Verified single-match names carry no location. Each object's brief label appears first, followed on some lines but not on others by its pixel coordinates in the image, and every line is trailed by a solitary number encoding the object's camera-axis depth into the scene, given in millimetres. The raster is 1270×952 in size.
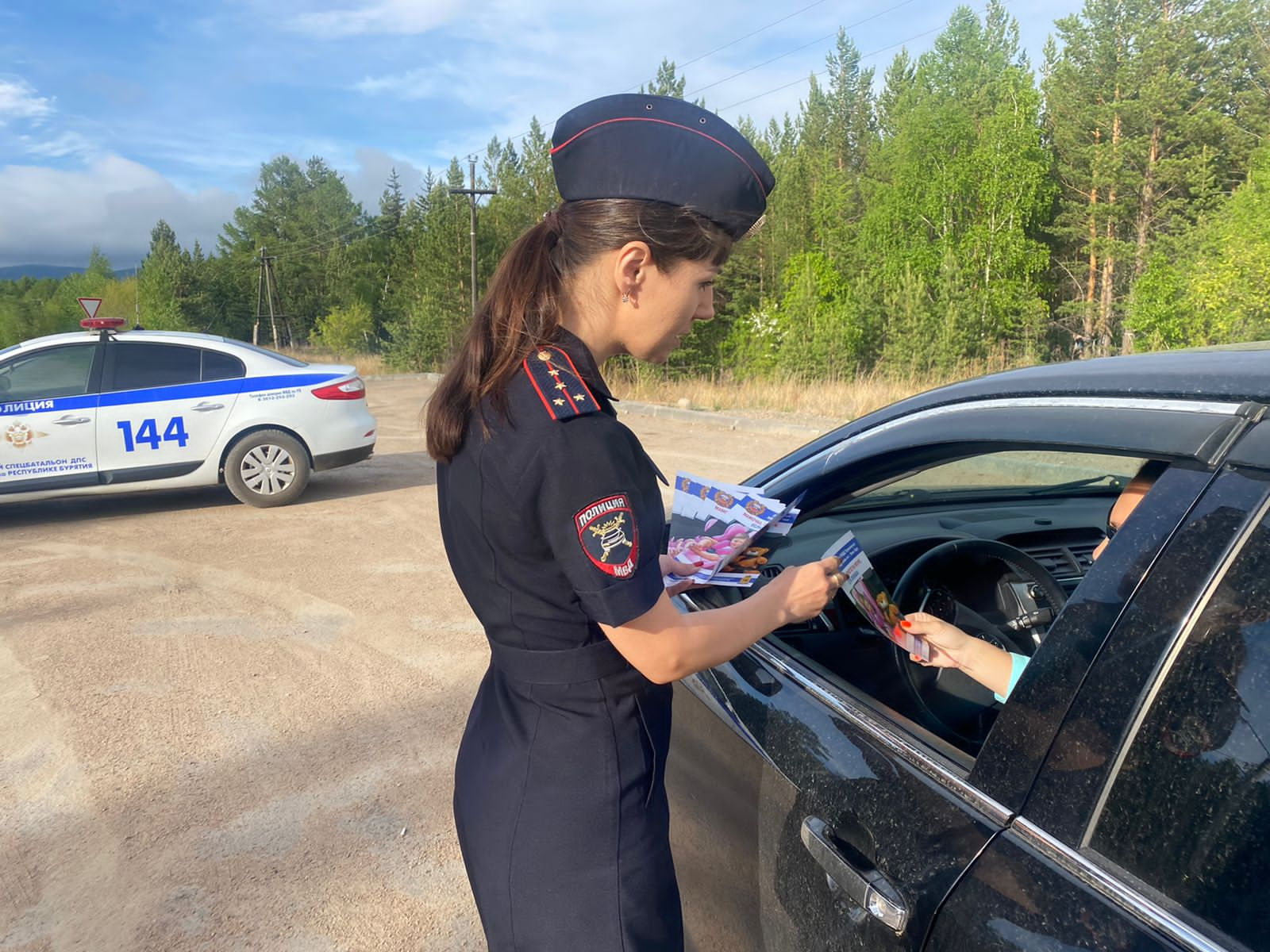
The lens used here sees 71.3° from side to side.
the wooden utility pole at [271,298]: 63469
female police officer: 1227
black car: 983
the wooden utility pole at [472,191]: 33594
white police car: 7637
